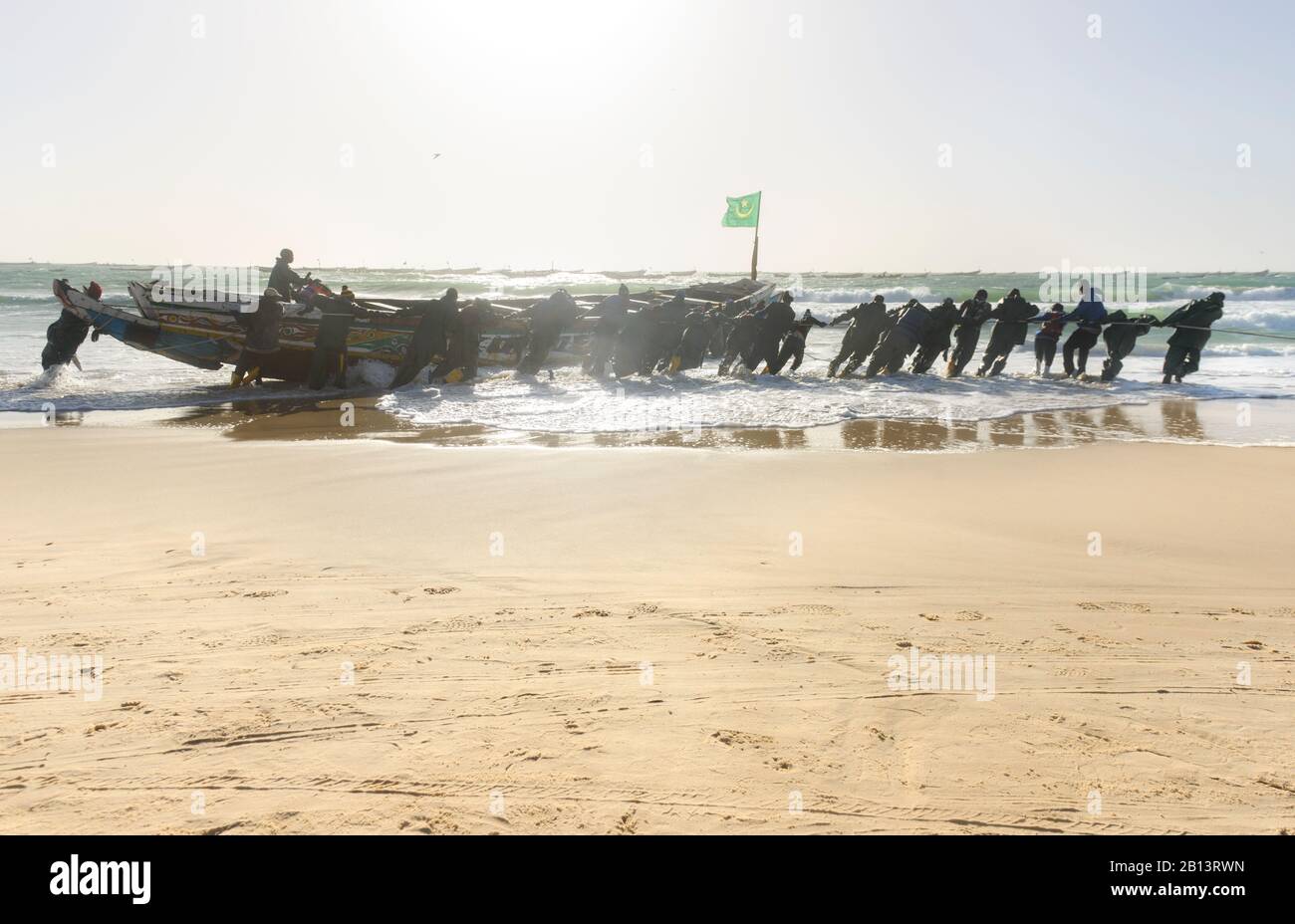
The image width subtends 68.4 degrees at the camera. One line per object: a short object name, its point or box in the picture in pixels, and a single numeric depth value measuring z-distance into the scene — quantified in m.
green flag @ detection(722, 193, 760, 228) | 35.88
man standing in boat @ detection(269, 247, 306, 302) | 17.38
